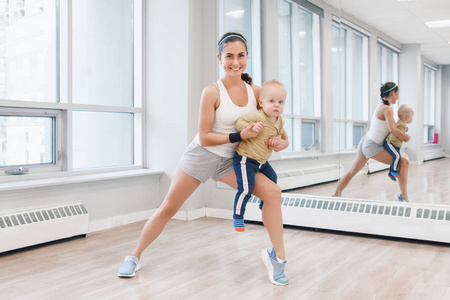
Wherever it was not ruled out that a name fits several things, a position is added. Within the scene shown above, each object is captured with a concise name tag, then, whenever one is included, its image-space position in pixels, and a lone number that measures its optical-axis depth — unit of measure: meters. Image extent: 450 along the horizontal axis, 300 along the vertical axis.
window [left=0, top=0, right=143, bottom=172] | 3.36
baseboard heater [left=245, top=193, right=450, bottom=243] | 3.18
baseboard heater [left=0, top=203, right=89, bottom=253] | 2.95
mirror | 3.29
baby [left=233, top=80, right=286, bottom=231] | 2.26
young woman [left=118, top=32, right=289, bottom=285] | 2.31
